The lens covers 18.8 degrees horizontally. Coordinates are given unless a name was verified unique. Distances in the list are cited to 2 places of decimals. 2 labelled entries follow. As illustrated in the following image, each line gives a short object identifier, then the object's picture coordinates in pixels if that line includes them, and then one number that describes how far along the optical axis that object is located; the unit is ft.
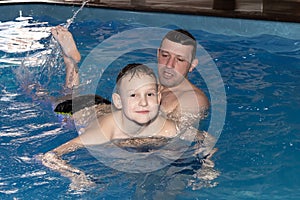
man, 17.10
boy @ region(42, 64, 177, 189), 13.73
